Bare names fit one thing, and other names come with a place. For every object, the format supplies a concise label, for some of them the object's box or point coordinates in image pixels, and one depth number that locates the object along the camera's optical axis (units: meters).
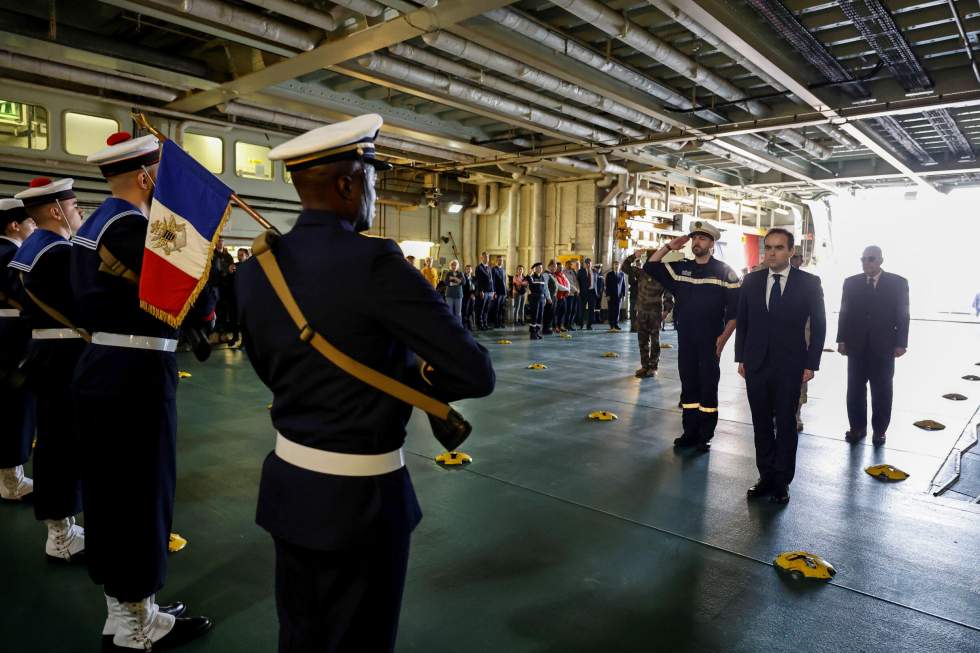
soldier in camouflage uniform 9.37
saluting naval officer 5.44
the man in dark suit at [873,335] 5.89
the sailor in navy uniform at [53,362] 3.16
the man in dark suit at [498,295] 16.12
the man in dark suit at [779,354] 4.32
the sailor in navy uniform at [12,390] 3.86
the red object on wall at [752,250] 23.48
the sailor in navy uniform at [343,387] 1.45
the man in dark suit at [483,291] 15.52
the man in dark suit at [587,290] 16.70
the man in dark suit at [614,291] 16.78
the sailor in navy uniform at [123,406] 2.41
